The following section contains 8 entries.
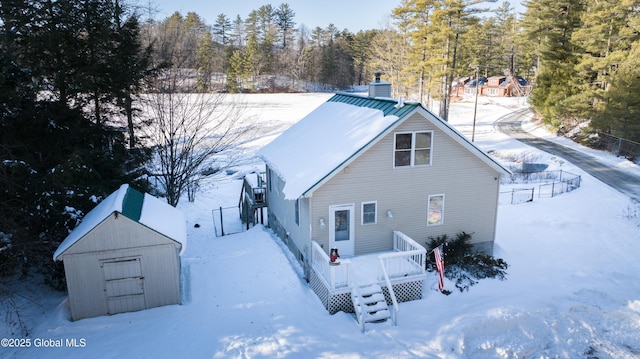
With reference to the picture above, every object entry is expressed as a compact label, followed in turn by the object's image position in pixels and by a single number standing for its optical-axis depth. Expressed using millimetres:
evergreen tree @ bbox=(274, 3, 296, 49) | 115062
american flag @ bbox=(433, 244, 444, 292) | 14008
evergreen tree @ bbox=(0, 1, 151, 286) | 12953
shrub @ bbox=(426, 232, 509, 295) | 14898
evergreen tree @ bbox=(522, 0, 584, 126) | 40688
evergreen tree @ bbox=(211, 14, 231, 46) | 108312
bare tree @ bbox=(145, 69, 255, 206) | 19094
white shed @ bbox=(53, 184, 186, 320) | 12250
